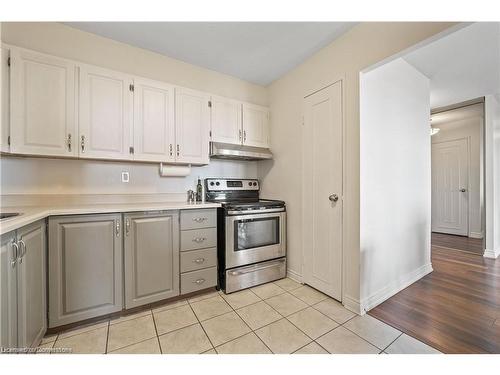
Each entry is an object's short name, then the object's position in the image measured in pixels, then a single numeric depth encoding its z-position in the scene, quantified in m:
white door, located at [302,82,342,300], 2.06
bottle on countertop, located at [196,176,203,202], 2.65
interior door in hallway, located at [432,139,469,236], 4.48
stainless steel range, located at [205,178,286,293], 2.25
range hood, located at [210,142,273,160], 2.50
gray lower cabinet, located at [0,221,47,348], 1.07
